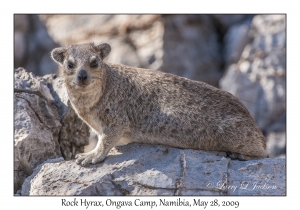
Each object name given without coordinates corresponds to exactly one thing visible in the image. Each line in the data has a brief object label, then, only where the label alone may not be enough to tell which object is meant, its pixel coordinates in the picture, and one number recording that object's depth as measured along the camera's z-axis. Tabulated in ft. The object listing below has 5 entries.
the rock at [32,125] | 39.60
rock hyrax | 36.42
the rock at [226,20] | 79.20
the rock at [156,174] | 34.37
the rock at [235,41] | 76.43
